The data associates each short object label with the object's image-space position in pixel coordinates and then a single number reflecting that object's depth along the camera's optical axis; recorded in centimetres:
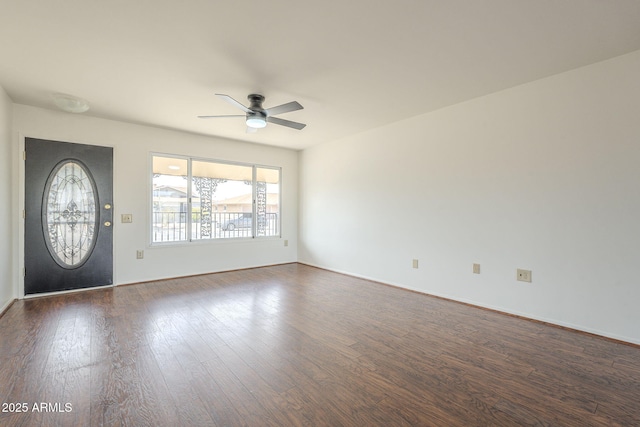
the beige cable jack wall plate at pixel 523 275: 303
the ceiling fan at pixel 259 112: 303
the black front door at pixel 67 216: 367
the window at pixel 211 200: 468
